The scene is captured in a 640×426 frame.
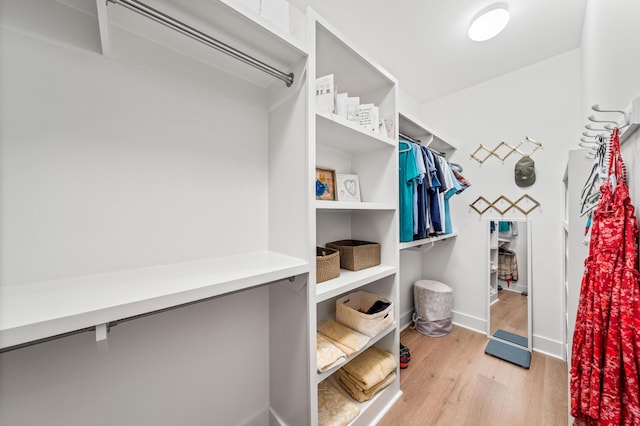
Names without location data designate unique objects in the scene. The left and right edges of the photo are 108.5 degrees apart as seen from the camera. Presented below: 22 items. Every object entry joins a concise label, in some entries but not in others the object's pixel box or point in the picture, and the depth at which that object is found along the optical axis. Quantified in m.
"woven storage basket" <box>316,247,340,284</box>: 1.22
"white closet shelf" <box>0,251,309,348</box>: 0.53
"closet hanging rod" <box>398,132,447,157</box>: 1.97
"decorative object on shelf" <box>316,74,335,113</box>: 1.17
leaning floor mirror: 2.13
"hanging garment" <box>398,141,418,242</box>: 1.65
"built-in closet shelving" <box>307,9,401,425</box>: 1.10
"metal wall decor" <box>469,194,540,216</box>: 2.17
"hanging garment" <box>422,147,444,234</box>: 1.82
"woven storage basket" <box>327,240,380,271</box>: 1.42
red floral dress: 0.70
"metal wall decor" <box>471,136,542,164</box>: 2.15
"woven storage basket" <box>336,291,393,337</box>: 1.33
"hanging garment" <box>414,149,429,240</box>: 1.75
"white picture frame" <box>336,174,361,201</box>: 1.61
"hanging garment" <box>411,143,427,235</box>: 1.65
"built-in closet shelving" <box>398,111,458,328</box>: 1.99
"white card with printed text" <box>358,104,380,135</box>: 1.41
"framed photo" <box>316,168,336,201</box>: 1.48
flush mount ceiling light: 1.56
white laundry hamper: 2.32
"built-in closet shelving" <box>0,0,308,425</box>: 0.73
